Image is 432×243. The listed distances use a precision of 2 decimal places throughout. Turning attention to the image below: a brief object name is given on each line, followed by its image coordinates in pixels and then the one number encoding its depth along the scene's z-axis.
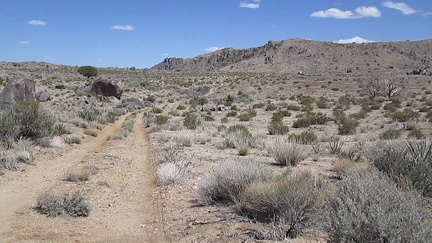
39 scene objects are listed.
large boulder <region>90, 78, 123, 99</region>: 40.53
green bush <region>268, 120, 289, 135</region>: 21.30
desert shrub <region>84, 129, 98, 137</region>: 20.03
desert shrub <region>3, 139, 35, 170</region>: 11.89
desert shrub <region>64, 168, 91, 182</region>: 10.89
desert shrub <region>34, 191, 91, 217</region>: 8.02
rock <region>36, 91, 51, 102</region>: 34.86
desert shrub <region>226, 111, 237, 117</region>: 30.68
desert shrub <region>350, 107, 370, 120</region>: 27.51
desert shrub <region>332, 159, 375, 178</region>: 9.27
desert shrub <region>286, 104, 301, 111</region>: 34.32
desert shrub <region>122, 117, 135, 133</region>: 22.29
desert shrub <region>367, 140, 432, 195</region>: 8.18
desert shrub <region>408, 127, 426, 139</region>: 18.78
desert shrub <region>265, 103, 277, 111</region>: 34.59
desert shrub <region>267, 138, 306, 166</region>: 12.38
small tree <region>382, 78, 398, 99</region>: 39.67
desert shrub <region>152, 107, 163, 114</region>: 33.00
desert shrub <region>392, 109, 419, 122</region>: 24.84
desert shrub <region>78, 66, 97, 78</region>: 71.62
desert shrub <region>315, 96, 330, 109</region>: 35.66
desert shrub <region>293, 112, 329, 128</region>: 24.25
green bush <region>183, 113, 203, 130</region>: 23.52
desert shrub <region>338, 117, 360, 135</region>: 21.45
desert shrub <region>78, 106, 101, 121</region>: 24.91
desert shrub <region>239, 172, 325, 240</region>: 6.41
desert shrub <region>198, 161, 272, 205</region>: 8.34
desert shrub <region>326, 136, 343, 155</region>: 14.56
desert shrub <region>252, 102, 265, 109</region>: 36.62
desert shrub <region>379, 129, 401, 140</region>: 17.95
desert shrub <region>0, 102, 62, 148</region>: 15.29
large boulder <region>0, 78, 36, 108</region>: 24.08
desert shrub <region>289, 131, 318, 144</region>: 17.59
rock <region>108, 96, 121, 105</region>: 38.48
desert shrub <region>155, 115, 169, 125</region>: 24.38
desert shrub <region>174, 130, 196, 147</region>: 17.14
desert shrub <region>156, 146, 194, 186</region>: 10.53
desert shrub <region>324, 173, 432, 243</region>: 4.22
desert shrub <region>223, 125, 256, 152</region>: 15.91
